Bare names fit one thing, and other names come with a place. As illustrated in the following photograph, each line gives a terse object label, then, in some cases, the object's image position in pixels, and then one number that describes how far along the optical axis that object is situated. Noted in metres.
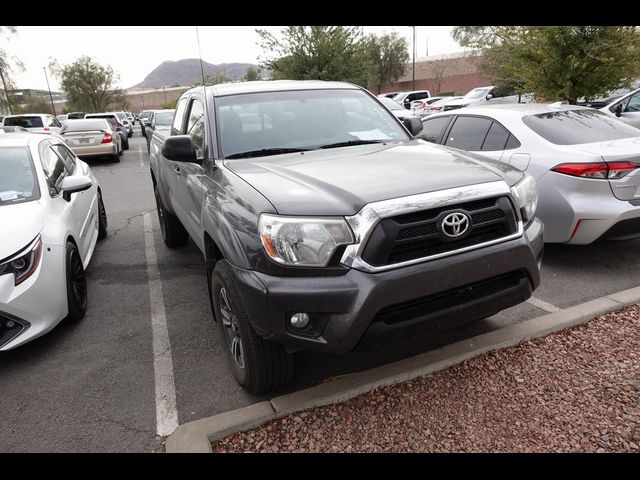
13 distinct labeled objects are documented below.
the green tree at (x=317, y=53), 19.67
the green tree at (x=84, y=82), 54.41
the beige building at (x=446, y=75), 45.03
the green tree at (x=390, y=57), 48.22
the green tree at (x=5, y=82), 26.39
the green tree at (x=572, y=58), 9.01
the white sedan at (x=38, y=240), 3.19
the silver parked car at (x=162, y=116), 15.05
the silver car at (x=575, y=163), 4.06
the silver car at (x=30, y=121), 16.23
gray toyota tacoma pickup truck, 2.26
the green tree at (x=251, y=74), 45.48
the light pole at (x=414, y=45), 41.97
